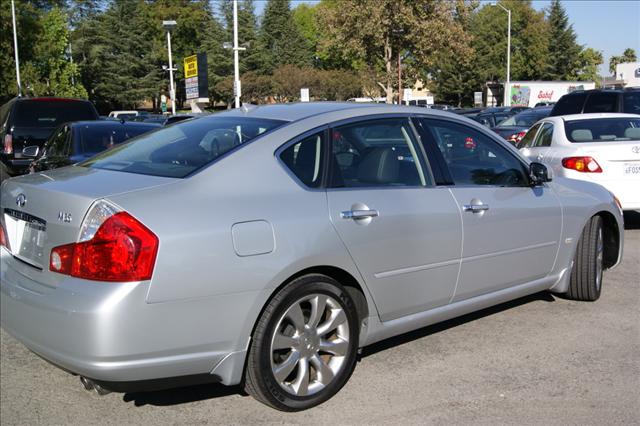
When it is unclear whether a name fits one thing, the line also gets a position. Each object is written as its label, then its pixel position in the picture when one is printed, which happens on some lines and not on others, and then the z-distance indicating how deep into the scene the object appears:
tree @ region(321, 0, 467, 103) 36.09
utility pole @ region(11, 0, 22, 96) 50.36
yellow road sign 27.81
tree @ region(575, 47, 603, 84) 80.38
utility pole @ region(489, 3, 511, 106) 52.94
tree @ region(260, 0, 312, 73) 80.83
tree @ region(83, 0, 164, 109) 72.94
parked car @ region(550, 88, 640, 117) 11.89
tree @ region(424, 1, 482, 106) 75.81
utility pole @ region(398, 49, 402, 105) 38.78
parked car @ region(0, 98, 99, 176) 12.78
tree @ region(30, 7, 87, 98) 57.47
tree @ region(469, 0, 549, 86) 76.34
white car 7.86
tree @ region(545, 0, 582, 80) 75.25
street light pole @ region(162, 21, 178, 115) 32.91
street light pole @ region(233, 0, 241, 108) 26.38
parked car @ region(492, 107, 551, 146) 14.70
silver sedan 2.97
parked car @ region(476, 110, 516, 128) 23.20
